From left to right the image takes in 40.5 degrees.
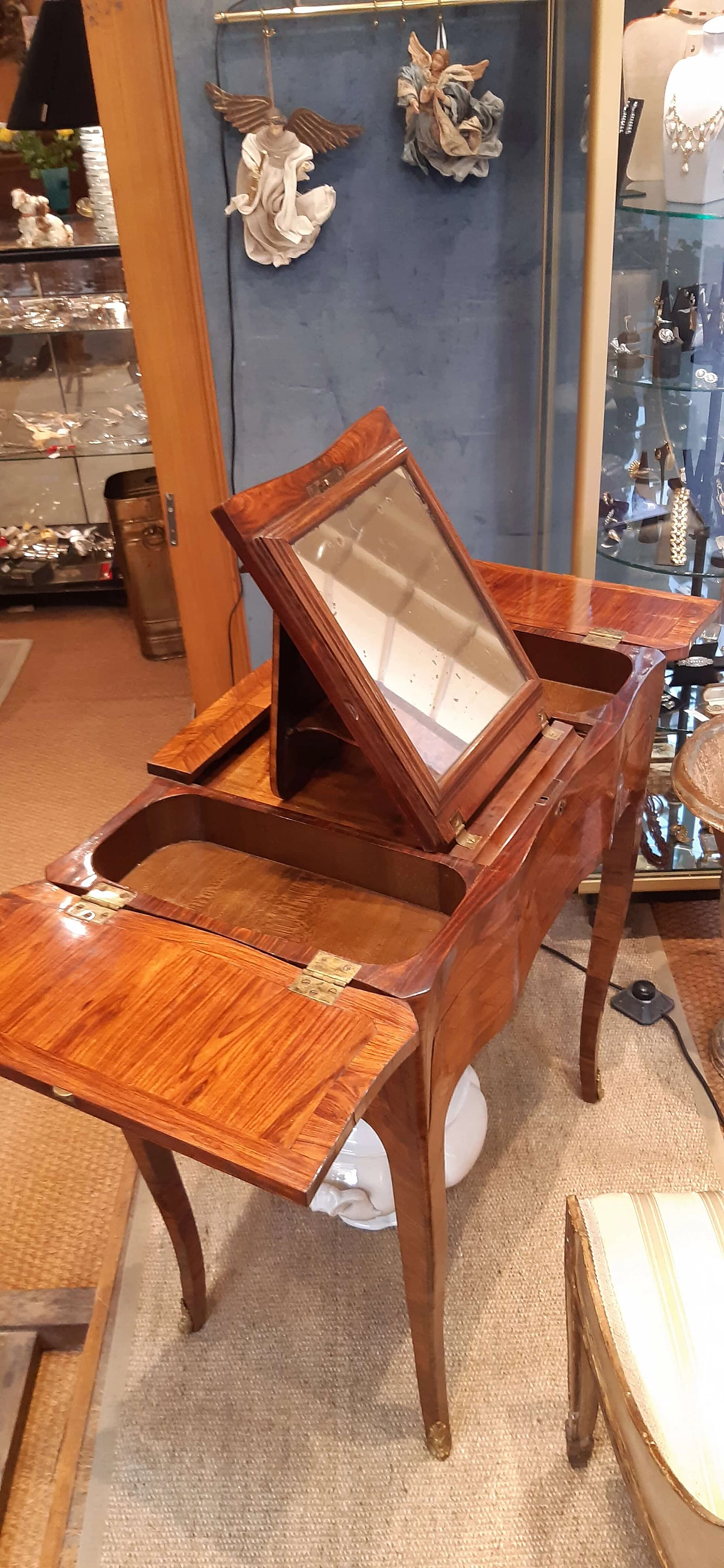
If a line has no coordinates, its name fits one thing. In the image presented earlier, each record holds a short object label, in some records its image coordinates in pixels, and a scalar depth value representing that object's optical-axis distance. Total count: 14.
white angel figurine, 1.72
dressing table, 0.76
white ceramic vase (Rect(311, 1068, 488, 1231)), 1.42
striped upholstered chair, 0.81
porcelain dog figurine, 2.93
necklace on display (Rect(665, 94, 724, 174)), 1.58
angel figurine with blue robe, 1.68
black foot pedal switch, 1.89
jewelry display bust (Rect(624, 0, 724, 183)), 1.51
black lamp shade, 2.03
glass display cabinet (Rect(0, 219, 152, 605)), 2.94
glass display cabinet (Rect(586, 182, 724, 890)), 1.71
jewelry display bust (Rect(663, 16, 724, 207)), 1.52
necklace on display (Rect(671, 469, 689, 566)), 1.96
